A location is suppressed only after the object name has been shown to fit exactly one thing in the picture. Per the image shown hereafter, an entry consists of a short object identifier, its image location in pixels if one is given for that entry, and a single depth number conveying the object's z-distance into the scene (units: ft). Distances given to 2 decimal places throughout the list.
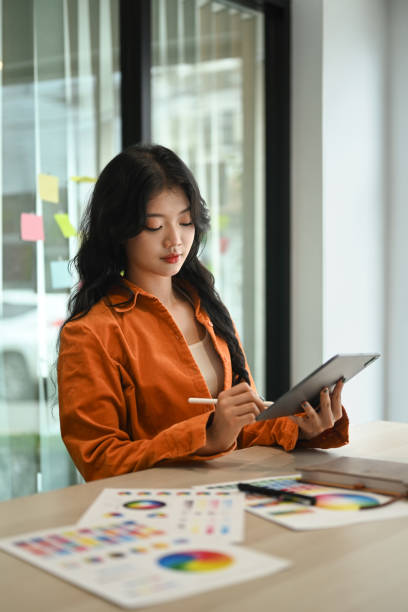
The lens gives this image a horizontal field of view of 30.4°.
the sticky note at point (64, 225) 7.48
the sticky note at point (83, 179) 7.64
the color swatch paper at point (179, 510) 2.86
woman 4.20
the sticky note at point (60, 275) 7.45
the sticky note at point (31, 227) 7.15
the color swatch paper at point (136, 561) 2.29
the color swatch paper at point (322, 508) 3.02
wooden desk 2.23
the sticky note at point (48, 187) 7.32
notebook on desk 3.43
